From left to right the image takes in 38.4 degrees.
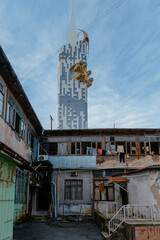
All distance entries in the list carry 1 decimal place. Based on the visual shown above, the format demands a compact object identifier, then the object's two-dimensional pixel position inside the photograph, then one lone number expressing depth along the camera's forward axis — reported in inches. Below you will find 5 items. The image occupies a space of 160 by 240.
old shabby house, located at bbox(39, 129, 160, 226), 719.5
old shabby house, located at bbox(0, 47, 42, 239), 294.5
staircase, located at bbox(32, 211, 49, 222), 673.0
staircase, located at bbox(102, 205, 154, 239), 415.9
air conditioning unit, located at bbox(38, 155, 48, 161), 760.3
